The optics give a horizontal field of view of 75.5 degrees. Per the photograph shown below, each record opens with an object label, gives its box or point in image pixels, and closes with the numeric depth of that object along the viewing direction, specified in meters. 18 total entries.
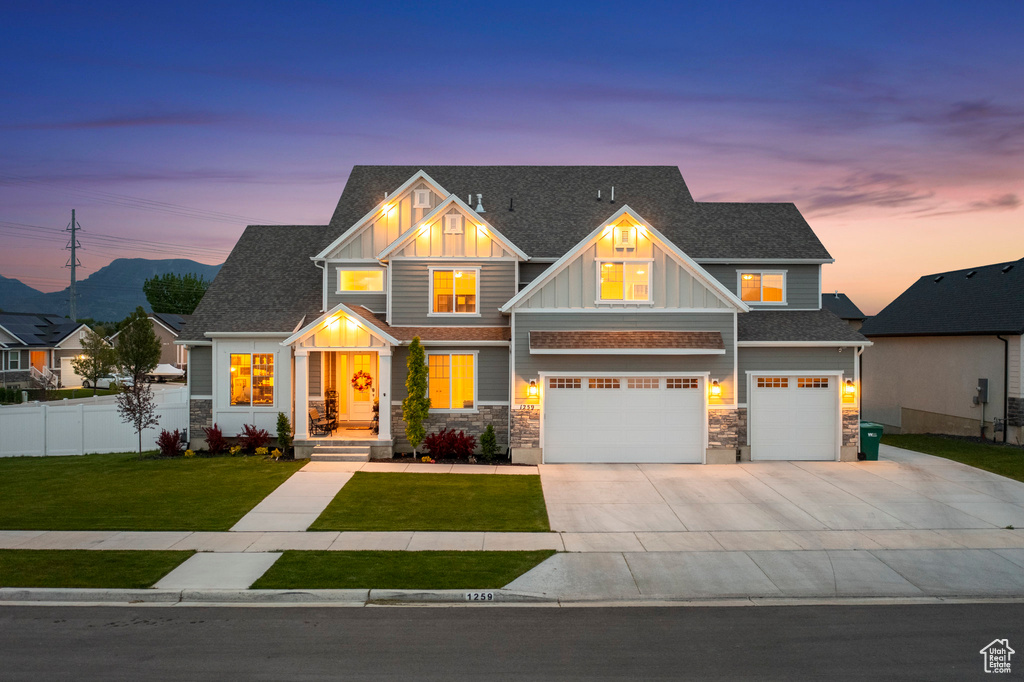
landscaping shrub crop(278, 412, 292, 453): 19.30
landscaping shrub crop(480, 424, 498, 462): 18.55
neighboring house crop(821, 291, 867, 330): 38.44
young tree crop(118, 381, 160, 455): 19.44
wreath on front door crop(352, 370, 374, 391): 21.45
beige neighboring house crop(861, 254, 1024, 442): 23.64
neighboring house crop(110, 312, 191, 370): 57.56
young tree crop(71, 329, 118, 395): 43.88
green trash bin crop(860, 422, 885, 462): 18.92
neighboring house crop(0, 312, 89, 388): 47.83
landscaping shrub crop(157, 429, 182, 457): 19.59
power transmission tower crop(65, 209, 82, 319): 71.87
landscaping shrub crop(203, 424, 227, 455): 19.78
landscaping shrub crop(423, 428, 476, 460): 18.62
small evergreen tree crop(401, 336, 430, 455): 18.58
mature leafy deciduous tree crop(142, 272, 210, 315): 74.06
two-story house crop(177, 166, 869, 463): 18.41
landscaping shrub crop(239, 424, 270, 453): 19.66
